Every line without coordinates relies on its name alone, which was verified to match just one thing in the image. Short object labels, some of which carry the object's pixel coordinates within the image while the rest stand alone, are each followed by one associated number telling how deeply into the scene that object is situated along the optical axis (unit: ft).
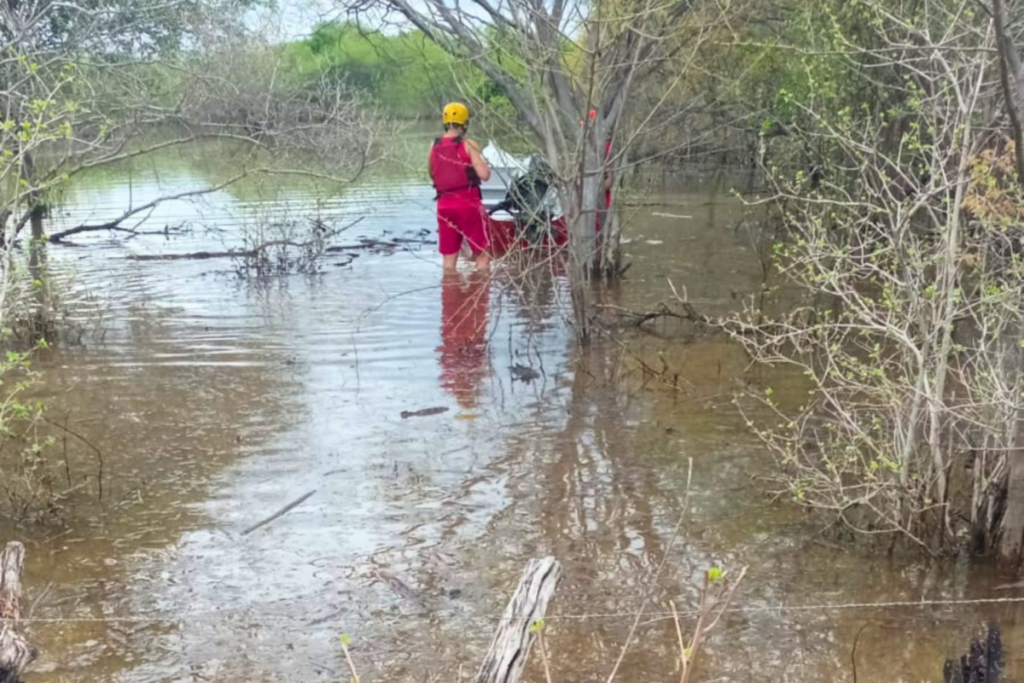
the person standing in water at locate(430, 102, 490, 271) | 34.65
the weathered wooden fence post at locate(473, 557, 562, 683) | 9.48
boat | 29.22
